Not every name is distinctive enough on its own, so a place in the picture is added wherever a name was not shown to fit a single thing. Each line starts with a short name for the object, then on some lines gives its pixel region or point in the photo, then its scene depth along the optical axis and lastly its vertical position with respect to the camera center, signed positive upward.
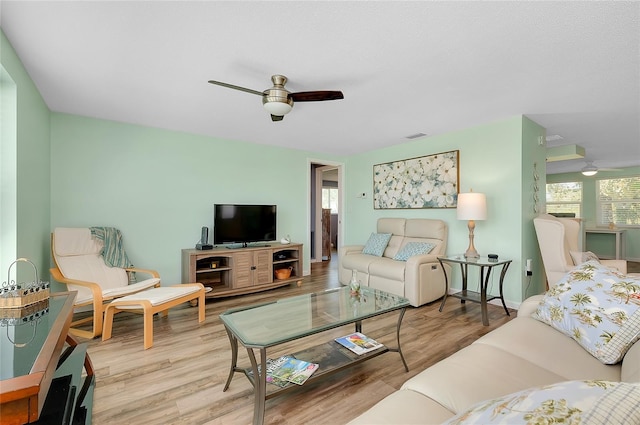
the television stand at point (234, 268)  3.65 -0.77
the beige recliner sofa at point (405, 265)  3.36 -0.70
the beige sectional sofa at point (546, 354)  1.01 -0.66
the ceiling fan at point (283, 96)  2.25 +0.94
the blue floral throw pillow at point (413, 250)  3.71 -0.51
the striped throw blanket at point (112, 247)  3.12 -0.41
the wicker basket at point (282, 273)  4.31 -0.96
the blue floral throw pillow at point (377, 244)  4.26 -0.50
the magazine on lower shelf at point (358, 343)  2.04 -1.00
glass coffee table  1.55 -0.74
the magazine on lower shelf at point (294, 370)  1.69 -1.00
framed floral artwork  3.97 +0.47
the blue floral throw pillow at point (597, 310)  1.24 -0.48
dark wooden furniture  0.89 -0.57
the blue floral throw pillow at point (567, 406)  0.50 -0.37
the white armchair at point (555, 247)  2.97 -0.38
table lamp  3.25 +0.06
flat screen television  3.96 -0.17
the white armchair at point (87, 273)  2.54 -0.64
